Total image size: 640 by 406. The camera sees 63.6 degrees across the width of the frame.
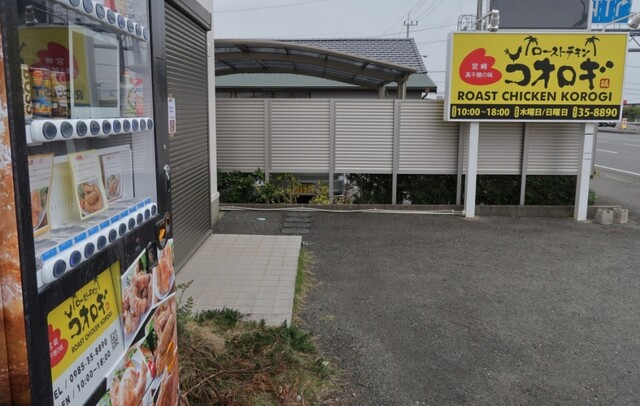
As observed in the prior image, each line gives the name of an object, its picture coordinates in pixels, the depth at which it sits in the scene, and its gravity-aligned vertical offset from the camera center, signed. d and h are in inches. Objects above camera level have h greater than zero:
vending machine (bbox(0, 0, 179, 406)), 52.1 -11.9
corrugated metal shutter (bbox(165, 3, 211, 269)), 218.7 -4.0
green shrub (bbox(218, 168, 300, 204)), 369.4 -44.7
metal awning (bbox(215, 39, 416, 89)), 373.7 +54.0
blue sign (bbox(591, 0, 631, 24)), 737.0 +174.1
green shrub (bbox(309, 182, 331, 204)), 374.6 -48.5
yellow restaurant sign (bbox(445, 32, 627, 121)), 330.3 +34.4
